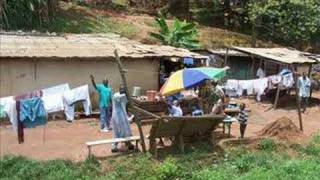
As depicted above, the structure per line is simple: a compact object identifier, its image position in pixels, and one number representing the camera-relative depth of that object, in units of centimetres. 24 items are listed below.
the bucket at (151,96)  1935
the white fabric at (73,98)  1652
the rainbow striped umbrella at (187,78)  1451
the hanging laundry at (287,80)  2236
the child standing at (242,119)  1573
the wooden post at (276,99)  2201
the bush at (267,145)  1502
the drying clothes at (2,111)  1422
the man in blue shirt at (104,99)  1664
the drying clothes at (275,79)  2239
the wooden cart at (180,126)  1327
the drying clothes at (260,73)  2469
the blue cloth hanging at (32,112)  1363
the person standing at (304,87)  2145
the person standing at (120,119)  1412
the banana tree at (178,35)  2544
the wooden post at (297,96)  1739
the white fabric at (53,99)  1550
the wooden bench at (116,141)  1337
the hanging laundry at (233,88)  2316
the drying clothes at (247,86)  2291
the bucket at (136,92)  1984
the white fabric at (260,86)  2262
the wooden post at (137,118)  1336
